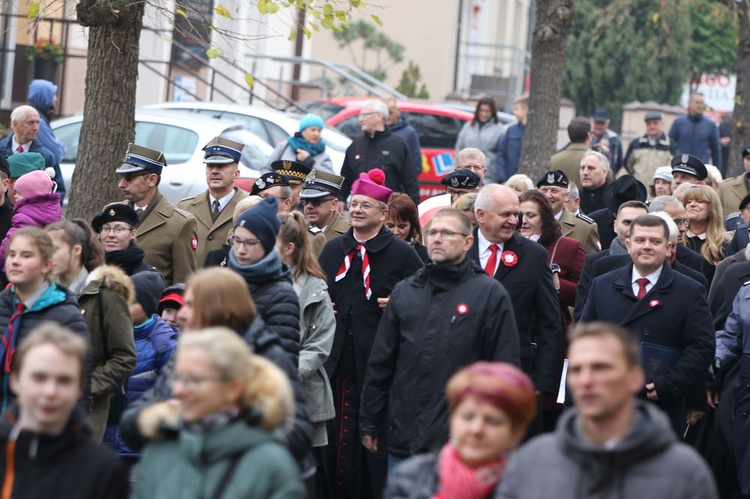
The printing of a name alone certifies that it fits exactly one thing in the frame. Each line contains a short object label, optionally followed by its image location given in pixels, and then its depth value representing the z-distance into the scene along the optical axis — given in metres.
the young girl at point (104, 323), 13.63
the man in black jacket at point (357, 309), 16.71
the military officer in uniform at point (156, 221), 18.30
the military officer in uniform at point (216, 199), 19.68
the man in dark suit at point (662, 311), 15.17
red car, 41.58
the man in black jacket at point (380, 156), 28.17
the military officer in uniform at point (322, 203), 19.32
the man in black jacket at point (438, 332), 13.71
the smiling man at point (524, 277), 15.84
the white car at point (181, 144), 29.50
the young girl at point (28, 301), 12.71
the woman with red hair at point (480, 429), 8.89
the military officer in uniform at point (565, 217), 20.55
